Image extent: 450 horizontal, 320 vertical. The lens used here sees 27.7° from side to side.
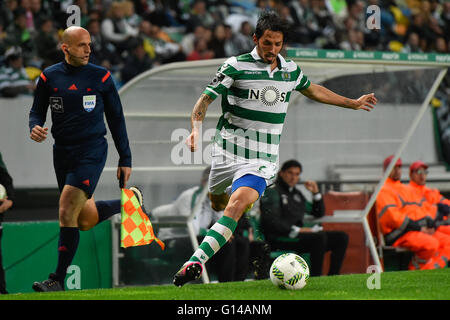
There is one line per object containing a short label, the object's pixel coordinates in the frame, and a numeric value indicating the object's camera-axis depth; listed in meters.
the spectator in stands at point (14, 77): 12.04
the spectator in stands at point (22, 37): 12.68
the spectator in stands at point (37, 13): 13.17
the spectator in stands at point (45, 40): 12.54
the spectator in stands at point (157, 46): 14.70
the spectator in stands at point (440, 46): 17.66
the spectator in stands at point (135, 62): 13.67
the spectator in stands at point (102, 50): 13.30
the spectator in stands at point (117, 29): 14.14
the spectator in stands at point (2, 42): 12.68
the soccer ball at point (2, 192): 8.95
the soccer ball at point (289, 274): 7.16
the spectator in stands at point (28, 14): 13.10
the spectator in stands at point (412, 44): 17.53
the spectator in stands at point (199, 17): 16.17
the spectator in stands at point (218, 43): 15.20
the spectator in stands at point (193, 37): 15.37
